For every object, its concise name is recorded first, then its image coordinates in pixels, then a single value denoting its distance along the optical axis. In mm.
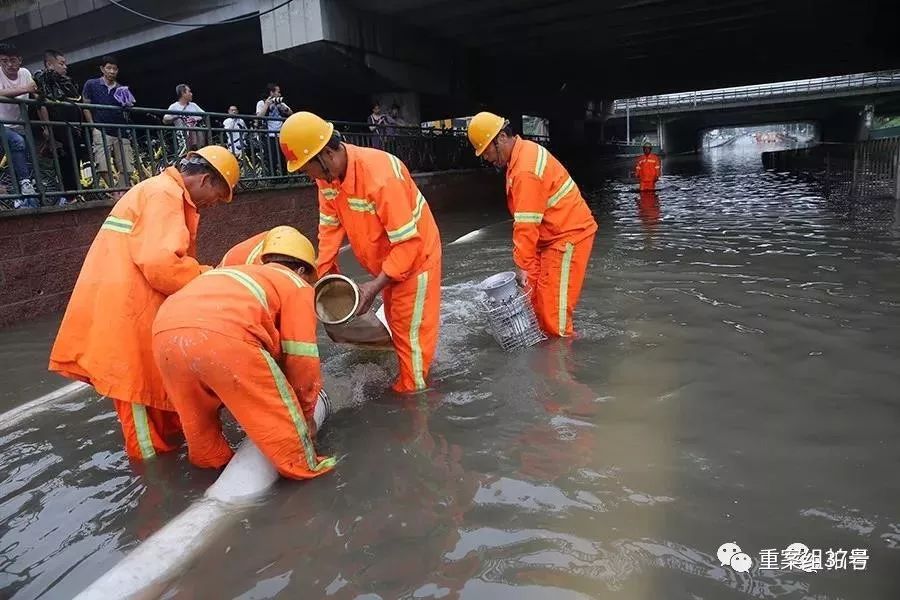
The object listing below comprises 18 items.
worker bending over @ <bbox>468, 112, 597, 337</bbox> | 4312
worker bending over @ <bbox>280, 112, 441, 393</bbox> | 3451
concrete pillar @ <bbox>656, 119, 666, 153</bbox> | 54750
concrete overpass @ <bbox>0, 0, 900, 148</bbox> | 13094
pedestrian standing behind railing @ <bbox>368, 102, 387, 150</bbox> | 12970
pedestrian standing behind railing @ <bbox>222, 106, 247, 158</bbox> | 9383
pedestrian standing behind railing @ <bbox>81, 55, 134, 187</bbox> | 7340
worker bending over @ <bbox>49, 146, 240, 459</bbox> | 3033
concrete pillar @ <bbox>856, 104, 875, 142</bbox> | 46625
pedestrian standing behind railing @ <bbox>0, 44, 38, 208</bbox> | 6375
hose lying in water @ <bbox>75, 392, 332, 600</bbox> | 2270
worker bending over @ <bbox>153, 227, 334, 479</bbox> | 2604
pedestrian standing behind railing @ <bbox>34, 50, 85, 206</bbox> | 6699
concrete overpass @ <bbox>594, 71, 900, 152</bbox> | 40688
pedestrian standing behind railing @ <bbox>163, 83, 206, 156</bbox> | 8648
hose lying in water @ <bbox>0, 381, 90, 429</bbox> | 4030
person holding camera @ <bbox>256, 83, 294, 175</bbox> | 9906
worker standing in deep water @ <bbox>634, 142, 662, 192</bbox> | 16109
